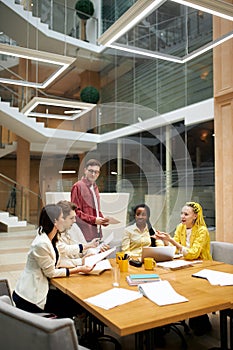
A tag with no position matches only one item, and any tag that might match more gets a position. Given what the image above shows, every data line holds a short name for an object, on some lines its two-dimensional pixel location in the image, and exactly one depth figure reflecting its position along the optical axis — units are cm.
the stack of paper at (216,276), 187
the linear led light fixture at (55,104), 543
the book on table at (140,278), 184
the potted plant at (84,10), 789
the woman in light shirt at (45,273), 180
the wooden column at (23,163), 917
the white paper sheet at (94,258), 214
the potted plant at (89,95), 804
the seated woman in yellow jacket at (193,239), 249
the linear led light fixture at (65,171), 740
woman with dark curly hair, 278
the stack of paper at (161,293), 155
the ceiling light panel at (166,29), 234
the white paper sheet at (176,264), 224
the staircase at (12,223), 790
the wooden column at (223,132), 344
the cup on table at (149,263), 220
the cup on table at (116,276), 183
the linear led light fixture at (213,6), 225
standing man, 297
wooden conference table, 132
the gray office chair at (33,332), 100
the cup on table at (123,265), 218
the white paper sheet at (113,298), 150
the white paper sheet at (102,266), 209
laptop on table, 235
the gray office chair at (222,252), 282
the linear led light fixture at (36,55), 346
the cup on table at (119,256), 224
